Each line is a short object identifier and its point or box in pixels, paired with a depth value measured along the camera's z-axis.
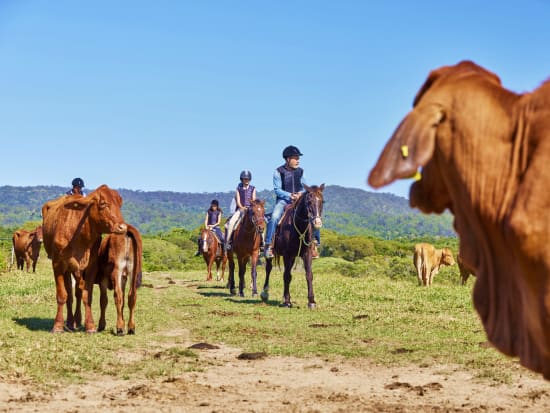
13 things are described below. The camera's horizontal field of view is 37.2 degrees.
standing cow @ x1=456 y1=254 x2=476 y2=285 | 21.60
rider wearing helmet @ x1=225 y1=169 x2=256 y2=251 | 20.52
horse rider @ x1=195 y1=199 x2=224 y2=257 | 25.87
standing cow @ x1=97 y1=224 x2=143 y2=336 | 11.93
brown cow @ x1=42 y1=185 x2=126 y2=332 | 11.35
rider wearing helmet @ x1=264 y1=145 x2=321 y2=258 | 17.48
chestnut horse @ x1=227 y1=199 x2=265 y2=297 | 18.97
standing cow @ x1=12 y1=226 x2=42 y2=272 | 35.34
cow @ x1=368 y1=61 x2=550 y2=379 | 3.10
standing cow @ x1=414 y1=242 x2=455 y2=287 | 24.62
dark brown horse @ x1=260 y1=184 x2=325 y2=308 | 16.06
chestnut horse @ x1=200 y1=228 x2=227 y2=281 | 27.66
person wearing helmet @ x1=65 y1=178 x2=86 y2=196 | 14.47
